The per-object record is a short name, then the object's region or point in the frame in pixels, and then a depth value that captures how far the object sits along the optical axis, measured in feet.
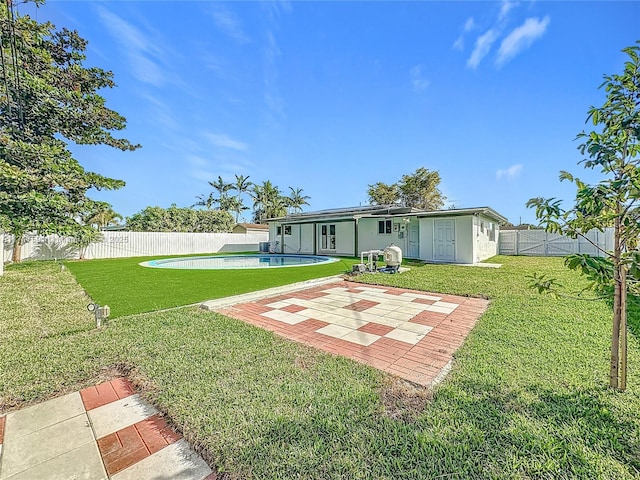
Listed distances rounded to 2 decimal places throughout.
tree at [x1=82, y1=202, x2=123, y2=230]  98.24
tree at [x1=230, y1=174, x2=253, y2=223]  134.21
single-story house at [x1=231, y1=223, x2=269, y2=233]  119.54
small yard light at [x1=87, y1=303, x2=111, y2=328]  14.98
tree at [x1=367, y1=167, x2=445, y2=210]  114.01
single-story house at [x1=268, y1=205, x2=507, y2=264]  47.57
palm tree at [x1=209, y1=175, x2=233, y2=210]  134.00
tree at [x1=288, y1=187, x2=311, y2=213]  144.05
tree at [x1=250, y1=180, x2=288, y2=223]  133.59
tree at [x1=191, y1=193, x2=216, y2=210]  134.62
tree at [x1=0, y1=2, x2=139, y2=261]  34.94
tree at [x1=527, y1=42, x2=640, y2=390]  7.43
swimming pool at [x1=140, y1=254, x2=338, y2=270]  52.70
